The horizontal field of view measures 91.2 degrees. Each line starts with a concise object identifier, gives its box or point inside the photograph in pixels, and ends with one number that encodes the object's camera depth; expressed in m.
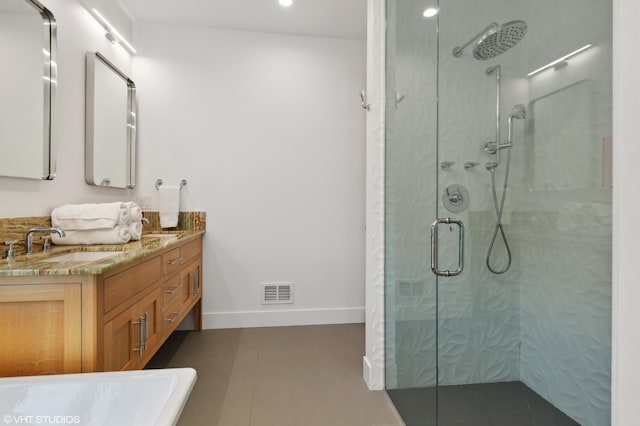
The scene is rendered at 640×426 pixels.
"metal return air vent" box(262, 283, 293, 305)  2.84
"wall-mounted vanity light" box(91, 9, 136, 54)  2.19
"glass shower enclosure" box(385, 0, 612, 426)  0.81
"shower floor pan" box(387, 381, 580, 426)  0.99
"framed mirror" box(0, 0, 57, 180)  1.47
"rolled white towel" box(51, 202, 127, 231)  1.71
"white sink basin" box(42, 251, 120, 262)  1.45
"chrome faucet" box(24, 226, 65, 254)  1.45
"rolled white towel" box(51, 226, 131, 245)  1.72
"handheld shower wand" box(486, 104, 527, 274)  1.05
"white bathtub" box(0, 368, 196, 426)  0.82
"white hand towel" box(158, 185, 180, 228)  2.61
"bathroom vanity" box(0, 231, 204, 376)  1.05
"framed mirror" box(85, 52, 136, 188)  2.10
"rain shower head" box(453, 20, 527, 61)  1.04
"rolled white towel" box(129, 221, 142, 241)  1.89
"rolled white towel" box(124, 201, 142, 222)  1.90
